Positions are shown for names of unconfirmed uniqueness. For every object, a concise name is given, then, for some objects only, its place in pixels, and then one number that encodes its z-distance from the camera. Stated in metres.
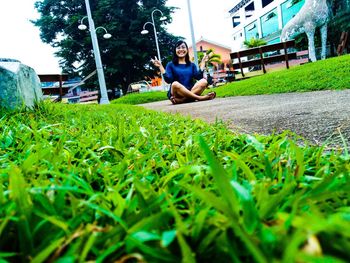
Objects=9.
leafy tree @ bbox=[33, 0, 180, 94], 26.73
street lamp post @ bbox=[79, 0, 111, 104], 12.84
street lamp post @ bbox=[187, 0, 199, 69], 13.48
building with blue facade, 31.22
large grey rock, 2.90
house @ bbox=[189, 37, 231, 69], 44.22
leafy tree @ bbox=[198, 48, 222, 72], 40.96
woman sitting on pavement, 6.41
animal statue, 10.83
